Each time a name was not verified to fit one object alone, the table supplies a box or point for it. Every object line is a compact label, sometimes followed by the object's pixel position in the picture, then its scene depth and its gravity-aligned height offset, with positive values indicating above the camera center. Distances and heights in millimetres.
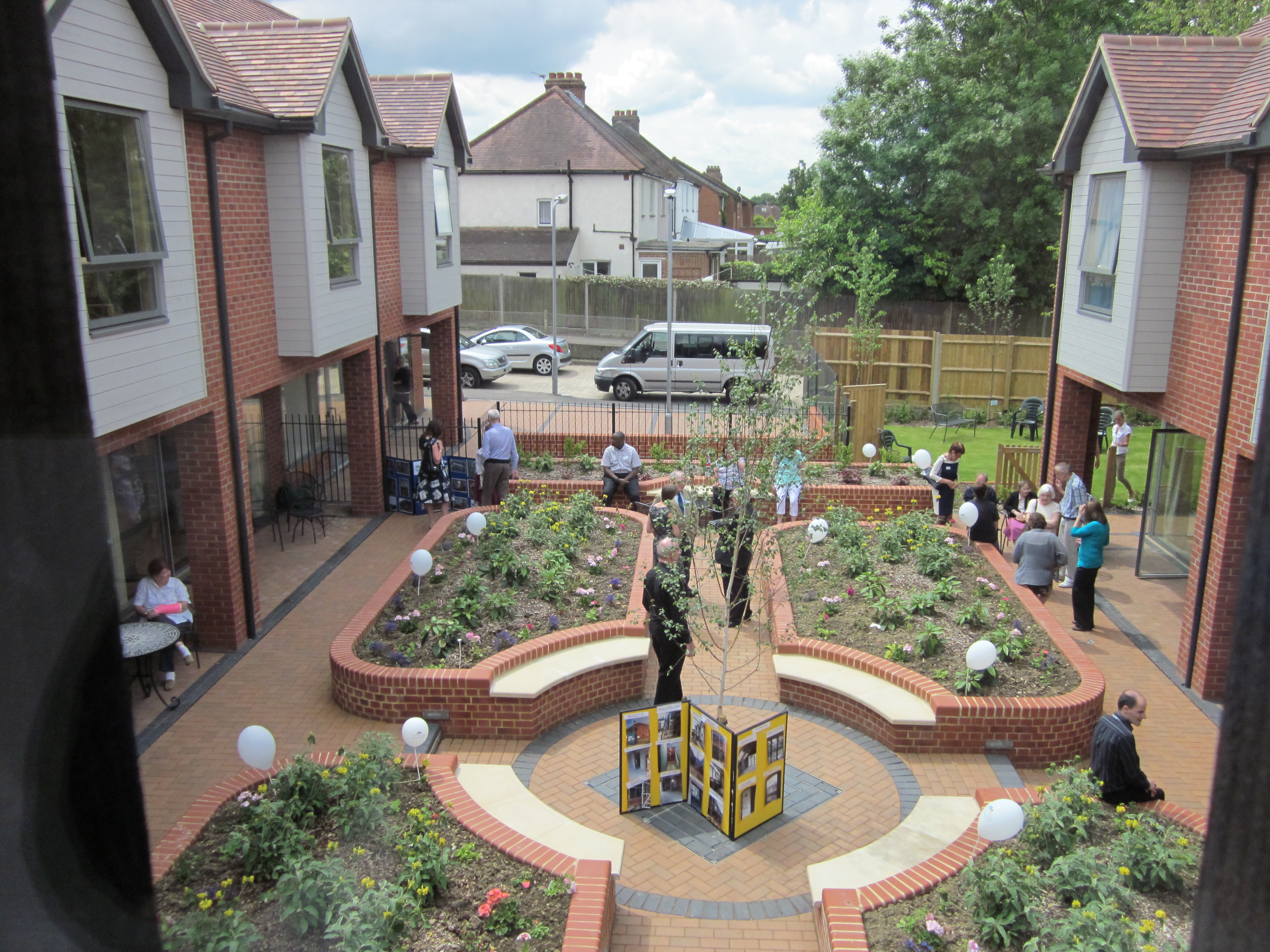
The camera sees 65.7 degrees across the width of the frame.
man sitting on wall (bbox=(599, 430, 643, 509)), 14891 -3013
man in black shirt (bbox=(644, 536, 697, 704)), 8352 -3087
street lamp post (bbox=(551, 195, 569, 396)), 26188 -2696
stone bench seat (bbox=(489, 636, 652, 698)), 8734 -3672
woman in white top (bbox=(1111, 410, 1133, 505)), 16094 -2755
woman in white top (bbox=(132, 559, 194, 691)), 9422 -3211
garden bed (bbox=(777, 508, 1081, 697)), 9148 -3588
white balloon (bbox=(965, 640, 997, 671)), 8305 -3230
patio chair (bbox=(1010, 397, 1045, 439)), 22078 -3283
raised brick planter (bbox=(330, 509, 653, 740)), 8672 -3798
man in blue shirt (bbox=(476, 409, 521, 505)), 14391 -2818
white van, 25438 -2541
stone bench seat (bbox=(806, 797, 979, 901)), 6618 -4070
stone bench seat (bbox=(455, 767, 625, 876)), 6977 -4043
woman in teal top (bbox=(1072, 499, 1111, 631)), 10820 -3159
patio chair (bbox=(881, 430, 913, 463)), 17906 -3126
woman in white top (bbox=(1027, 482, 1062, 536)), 11891 -2891
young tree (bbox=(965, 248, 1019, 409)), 25750 -917
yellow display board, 7262 -3756
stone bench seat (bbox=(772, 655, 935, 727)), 8594 -3821
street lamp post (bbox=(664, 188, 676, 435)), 21141 -1395
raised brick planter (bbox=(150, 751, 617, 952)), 5738 -3744
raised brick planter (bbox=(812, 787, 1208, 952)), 5762 -3820
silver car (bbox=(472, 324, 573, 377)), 30141 -2416
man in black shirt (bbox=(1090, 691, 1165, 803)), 6570 -3239
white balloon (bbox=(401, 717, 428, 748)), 6707 -3129
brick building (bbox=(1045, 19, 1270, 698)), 9297 -27
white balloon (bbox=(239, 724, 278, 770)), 6211 -2995
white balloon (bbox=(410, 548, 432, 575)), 10109 -3007
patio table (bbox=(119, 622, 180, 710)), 8672 -3328
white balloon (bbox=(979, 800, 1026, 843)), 5855 -3241
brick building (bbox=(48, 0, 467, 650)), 8281 +84
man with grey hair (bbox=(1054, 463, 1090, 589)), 12758 -3025
